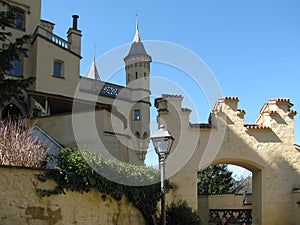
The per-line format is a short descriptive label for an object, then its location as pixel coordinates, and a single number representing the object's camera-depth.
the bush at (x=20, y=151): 12.63
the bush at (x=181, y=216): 15.71
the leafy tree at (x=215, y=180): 40.25
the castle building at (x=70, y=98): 20.25
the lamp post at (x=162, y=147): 10.24
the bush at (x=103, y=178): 11.58
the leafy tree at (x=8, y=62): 13.51
